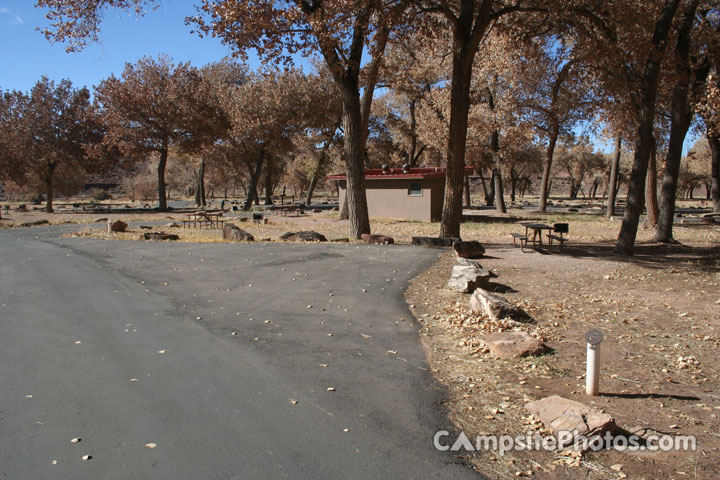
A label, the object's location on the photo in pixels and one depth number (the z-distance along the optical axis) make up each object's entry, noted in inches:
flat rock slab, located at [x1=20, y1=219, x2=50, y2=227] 845.8
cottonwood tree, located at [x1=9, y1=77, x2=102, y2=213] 1359.5
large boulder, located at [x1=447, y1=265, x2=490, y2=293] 327.6
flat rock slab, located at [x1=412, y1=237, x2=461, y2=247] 541.0
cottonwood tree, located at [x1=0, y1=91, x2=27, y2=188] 1346.0
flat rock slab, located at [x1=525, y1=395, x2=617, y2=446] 140.2
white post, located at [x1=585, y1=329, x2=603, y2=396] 160.7
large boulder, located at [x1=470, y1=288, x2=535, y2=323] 263.4
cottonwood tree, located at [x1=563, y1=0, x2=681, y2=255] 478.3
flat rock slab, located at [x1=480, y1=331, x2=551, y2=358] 213.0
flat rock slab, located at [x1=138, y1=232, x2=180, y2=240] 601.0
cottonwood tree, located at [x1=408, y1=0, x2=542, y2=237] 514.0
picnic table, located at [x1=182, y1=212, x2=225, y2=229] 822.0
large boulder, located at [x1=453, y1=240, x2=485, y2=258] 459.8
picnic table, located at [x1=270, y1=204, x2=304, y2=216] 1268.5
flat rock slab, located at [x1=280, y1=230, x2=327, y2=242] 581.6
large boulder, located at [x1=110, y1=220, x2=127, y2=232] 693.9
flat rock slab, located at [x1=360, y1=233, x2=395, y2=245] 580.4
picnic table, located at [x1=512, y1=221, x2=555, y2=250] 530.4
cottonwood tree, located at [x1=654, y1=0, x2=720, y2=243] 561.3
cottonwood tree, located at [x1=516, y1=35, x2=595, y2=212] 895.7
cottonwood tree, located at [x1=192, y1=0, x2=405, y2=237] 491.8
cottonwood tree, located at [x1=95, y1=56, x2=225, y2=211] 1341.0
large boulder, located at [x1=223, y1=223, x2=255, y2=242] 592.1
